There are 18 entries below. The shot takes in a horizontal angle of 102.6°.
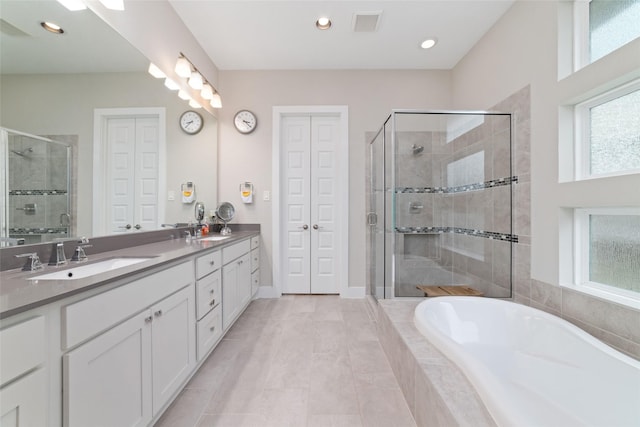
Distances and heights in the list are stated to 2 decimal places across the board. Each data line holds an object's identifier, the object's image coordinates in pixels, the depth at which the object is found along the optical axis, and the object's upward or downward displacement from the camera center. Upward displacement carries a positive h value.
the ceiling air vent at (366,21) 2.23 +1.75
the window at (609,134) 1.30 +0.45
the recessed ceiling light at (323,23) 2.31 +1.76
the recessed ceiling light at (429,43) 2.57 +1.76
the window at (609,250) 1.29 -0.19
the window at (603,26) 1.32 +1.05
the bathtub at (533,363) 0.99 -0.70
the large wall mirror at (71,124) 1.13 +0.50
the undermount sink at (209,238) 2.24 -0.22
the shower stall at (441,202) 2.19 +0.12
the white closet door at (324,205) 3.26 +0.12
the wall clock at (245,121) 3.13 +1.14
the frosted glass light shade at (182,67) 2.26 +1.31
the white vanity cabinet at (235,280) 2.09 -0.60
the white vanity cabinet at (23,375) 0.65 -0.44
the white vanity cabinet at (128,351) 0.84 -0.55
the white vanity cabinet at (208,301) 1.65 -0.60
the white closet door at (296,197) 3.26 +0.23
